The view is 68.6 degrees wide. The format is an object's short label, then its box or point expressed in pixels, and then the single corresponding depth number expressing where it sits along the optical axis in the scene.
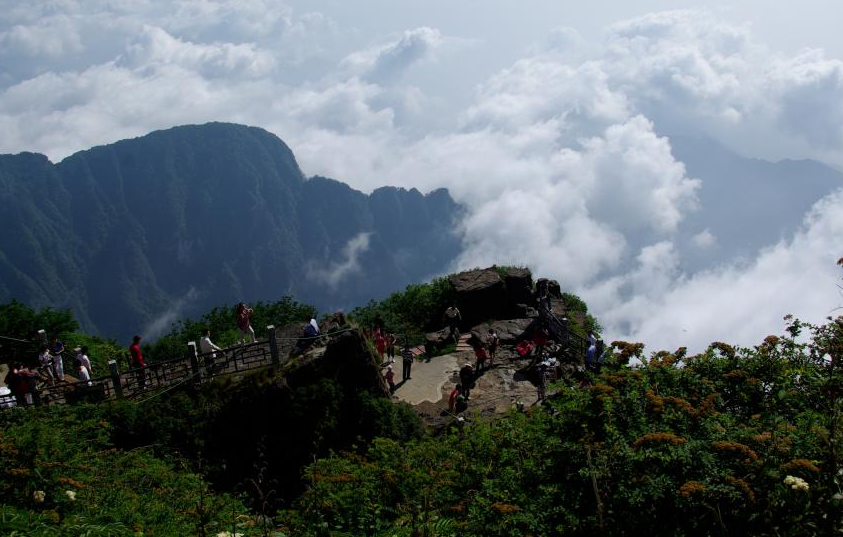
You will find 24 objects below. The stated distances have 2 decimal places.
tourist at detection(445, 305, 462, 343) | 27.11
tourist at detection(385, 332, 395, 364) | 24.56
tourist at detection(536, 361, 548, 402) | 19.76
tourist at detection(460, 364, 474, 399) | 20.47
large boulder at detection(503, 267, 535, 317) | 30.84
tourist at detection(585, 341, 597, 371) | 19.35
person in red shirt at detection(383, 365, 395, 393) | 21.46
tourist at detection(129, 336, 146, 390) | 18.75
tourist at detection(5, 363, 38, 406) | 16.53
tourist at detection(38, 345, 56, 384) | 18.90
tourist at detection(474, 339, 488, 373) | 22.66
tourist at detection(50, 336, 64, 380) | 19.52
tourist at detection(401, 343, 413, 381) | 22.47
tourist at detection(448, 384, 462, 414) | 19.77
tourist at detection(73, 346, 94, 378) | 19.08
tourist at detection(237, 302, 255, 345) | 20.11
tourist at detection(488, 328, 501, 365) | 23.73
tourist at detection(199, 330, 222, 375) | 17.86
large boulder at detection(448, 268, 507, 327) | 30.00
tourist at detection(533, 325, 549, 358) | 23.77
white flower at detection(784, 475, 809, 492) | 5.54
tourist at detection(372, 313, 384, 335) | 24.07
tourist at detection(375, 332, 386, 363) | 23.33
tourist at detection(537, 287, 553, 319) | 26.64
